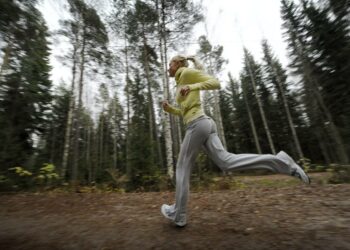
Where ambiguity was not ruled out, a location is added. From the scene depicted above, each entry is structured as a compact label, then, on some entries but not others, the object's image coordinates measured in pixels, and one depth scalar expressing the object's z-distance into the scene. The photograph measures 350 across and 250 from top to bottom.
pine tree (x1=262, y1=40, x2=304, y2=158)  28.05
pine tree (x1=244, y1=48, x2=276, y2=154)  29.11
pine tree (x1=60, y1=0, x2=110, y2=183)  12.73
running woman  2.34
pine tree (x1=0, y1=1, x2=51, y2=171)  3.40
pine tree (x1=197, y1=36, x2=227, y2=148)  16.86
